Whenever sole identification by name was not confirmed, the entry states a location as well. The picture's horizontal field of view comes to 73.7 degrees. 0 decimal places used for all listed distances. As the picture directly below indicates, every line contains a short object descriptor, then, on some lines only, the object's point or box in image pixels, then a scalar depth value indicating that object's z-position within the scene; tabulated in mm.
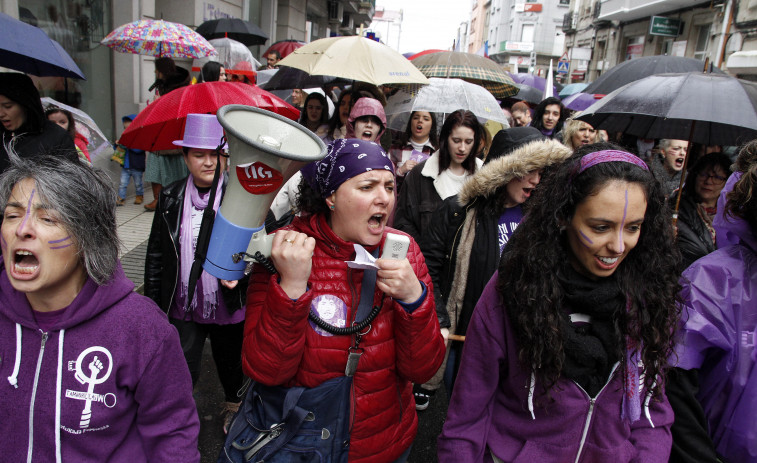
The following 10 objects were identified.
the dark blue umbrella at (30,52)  2908
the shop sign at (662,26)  20281
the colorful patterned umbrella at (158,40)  6133
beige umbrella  4527
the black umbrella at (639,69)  5191
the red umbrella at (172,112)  2842
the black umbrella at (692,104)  2842
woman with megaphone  1562
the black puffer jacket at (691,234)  2828
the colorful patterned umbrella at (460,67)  6367
